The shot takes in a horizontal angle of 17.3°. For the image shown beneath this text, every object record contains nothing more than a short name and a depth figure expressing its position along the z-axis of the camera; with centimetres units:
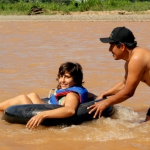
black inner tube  538
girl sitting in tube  529
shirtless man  506
